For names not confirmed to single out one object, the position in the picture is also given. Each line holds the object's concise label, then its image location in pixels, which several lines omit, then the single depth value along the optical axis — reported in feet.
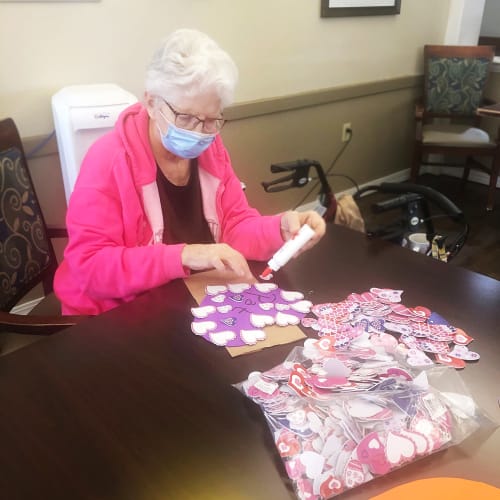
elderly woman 3.72
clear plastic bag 2.24
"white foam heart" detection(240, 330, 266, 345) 3.17
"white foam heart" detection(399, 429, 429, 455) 2.34
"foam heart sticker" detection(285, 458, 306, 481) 2.23
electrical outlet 11.25
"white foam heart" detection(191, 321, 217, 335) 3.24
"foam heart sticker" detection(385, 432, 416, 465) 2.28
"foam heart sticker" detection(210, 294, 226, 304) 3.58
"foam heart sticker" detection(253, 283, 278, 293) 3.75
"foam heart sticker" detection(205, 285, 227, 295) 3.68
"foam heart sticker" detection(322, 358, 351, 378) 2.68
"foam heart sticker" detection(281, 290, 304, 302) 3.63
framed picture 9.56
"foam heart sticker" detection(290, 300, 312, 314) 3.49
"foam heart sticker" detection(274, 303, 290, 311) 3.51
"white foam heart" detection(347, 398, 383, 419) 2.36
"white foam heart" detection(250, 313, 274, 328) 3.33
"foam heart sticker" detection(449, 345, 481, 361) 3.02
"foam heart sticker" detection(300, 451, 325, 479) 2.21
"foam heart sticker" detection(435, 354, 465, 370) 2.95
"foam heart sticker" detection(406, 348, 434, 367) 2.87
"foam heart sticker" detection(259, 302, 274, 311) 3.52
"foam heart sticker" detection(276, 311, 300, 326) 3.36
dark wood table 2.26
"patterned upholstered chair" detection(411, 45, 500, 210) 11.34
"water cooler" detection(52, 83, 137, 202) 5.72
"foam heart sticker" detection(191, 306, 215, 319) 3.41
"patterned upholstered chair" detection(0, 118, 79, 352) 4.63
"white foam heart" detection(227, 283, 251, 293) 3.72
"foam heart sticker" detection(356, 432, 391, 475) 2.24
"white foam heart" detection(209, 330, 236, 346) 3.15
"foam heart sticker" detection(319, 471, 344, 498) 2.17
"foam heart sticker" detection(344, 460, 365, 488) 2.22
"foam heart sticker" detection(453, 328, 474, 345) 3.14
